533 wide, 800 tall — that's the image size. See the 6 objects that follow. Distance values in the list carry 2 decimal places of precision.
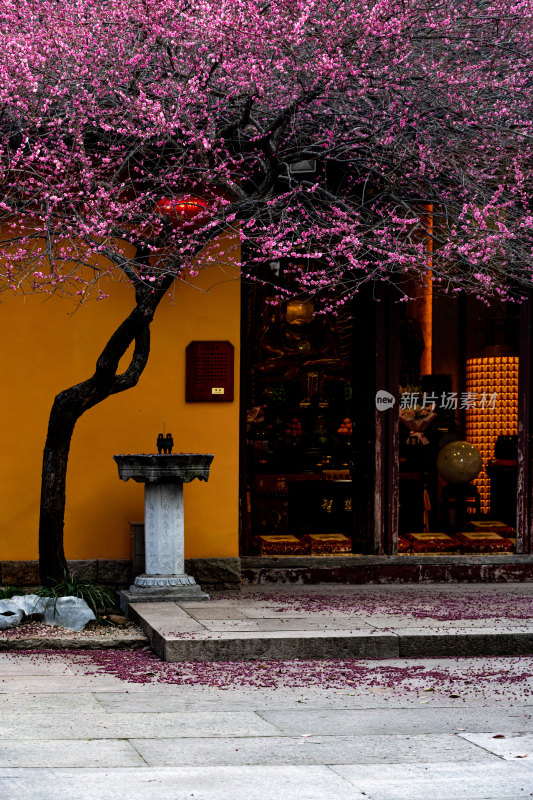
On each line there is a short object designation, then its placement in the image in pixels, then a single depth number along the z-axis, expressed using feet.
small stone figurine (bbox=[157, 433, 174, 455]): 67.50
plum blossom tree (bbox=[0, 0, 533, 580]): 62.39
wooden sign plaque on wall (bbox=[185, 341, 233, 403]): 73.03
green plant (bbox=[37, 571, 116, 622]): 63.31
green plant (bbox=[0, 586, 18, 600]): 64.24
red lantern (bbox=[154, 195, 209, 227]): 69.57
